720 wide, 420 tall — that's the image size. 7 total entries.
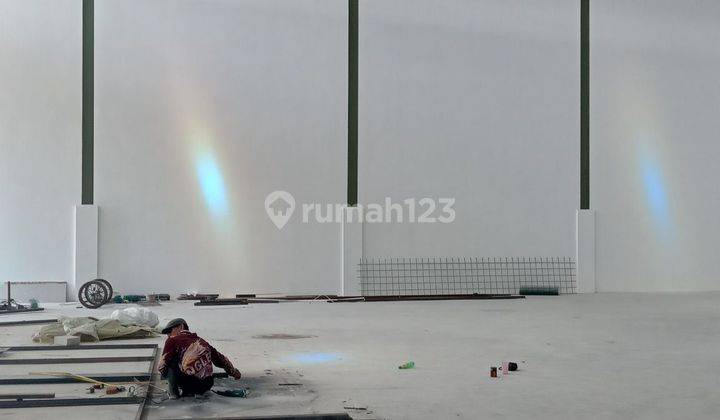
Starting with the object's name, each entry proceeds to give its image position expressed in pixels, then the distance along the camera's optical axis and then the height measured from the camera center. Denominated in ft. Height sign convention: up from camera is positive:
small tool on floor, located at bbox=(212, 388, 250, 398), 21.75 -4.87
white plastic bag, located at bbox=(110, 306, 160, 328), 35.70 -4.62
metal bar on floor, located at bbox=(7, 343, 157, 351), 30.45 -5.12
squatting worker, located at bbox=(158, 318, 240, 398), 21.29 -4.06
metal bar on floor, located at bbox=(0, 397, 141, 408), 20.20 -4.79
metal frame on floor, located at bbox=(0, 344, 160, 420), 20.38 -4.91
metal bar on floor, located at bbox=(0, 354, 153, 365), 27.04 -4.99
